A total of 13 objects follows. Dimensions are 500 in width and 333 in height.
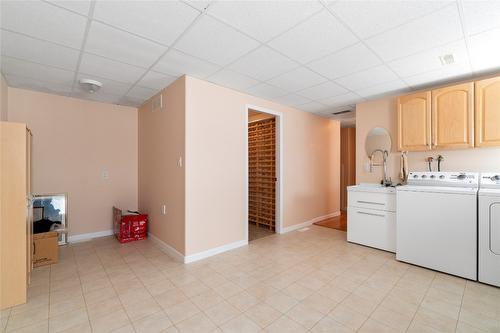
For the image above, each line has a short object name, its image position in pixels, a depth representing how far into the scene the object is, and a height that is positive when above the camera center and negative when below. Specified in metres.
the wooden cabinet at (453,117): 2.85 +0.63
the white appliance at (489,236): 2.36 -0.76
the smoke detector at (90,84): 3.00 +1.12
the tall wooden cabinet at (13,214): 2.02 -0.42
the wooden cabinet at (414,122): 3.18 +0.63
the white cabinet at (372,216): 3.26 -0.77
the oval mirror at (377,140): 3.81 +0.44
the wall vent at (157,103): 3.58 +1.04
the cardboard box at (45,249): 2.86 -1.03
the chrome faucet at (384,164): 3.78 +0.02
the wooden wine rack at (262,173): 4.51 -0.14
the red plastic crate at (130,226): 3.76 -1.00
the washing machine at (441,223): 2.51 -0.69
